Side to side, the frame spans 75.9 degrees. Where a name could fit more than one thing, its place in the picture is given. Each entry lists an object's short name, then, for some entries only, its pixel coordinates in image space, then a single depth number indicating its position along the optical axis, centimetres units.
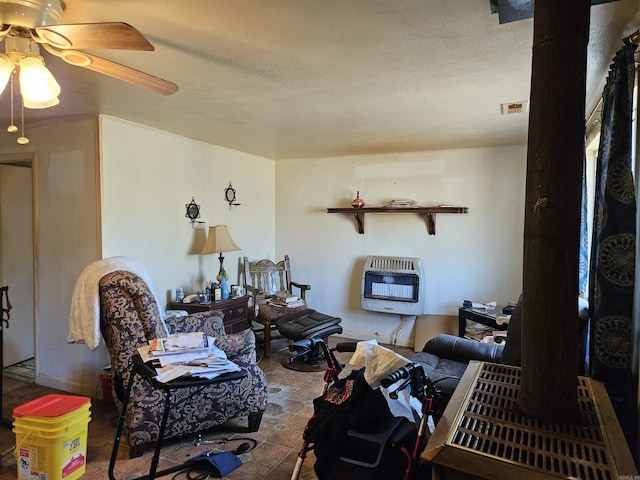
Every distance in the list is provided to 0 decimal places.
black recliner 196
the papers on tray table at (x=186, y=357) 178
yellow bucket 217
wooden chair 430
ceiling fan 139
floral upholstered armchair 244
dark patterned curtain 160
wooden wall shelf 445
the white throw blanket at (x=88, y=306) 243
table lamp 404
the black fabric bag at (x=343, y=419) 167
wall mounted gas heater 456
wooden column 119
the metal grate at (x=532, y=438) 102
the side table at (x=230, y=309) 372
